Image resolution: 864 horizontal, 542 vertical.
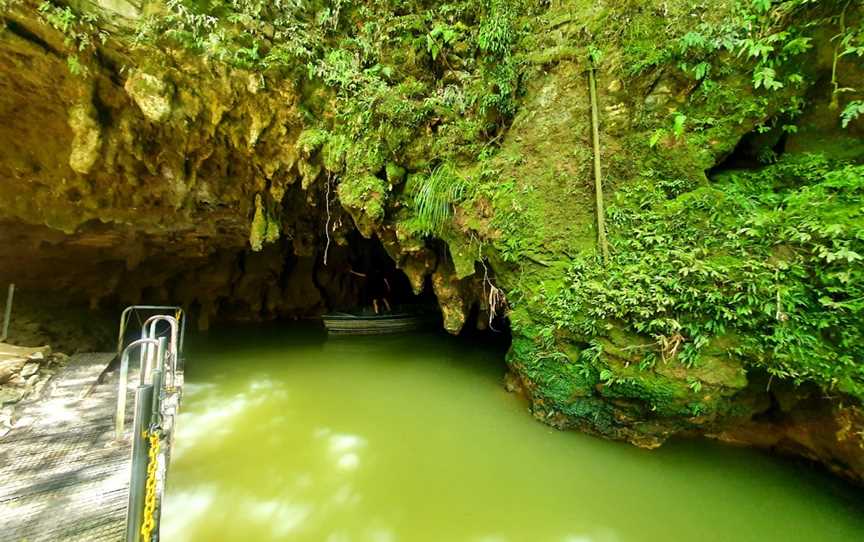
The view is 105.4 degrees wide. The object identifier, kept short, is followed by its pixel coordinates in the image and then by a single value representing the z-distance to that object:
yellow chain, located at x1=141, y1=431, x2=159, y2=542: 1.53
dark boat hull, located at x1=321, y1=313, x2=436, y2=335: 8.77
